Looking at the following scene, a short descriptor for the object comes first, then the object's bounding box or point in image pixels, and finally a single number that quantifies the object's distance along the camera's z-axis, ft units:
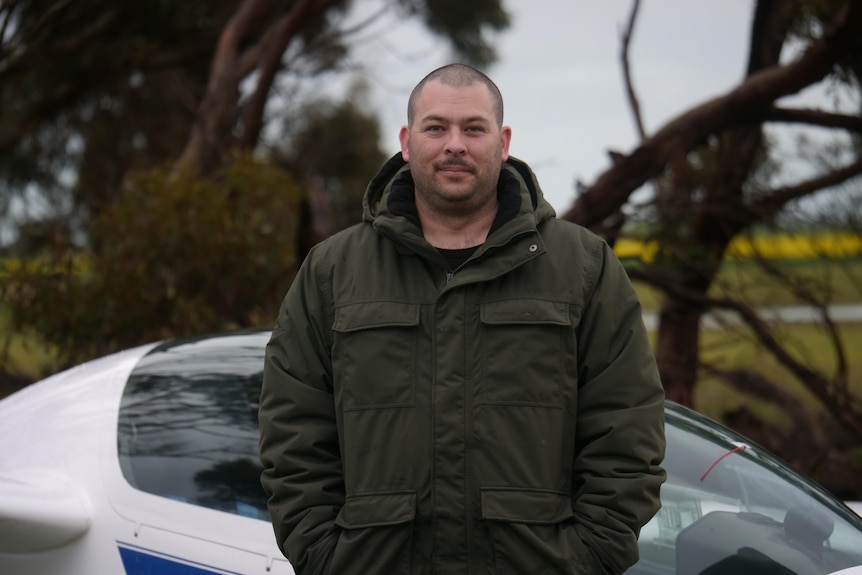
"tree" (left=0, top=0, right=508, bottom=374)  22.31
